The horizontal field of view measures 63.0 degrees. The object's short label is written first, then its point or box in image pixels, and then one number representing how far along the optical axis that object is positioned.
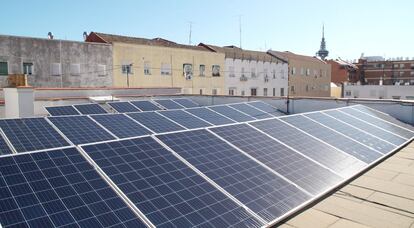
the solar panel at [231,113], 18.79
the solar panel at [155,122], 14.84
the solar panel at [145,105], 22.69
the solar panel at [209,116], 17.56
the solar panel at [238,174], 6.41
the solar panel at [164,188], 5.47
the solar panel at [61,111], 18.66
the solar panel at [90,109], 19.92
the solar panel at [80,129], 12.22
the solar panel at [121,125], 13.28
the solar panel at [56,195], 4.73
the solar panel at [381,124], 14.40
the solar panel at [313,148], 9.16
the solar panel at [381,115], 16.22
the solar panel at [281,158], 7.78
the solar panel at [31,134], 10.89
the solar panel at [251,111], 20.35
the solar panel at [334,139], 10.52
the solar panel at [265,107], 21.76
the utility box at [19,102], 17.34
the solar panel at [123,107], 21.39
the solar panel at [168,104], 24.40
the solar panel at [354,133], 11.81
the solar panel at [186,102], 25.66
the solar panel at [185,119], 16.22
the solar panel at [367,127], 13.05
